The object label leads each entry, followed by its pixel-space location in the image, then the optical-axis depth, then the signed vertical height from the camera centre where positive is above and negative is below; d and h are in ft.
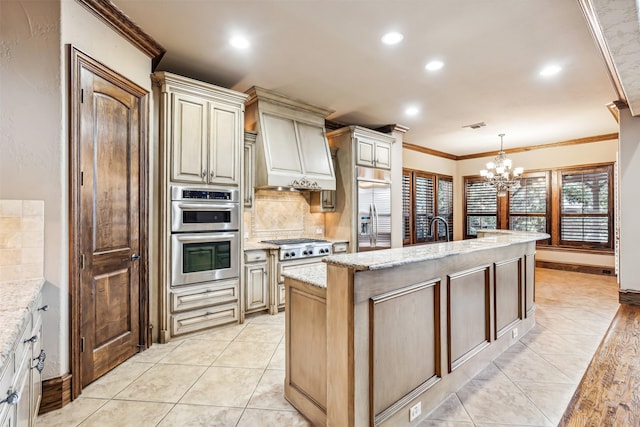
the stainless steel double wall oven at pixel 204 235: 10.19 -0.70
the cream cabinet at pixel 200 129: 10.07 +2.82
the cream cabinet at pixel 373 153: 15.48 +3.02
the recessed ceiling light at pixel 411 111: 15.00 +4.89
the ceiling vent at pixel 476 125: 17.60 +4.89
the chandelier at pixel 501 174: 18.74 +2.30
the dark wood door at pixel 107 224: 7.44 -0.25
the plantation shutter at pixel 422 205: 23.31 +0.55
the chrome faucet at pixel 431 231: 24.36 -1.40
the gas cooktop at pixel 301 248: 12.83 -1.44
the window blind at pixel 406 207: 22.48 +0.40
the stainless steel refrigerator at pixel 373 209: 15.43 +0.19
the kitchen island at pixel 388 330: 5.15 -2.25
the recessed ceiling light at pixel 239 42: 9.09 +4.97
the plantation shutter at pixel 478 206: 25.35 +0.51
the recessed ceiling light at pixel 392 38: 8.81 +4.90
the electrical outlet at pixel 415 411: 6.05 -3.79
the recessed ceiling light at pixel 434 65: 10.43 +4.90
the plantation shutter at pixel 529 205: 22.97 +0.50
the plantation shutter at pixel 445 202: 25.39 +0.85
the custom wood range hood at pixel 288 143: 12.77 +3.00
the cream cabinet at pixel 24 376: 3.43 -2.11
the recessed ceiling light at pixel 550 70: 10.80 +4.88
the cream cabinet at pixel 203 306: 10.26 -3.11
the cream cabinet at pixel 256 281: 12.13 -2.61
